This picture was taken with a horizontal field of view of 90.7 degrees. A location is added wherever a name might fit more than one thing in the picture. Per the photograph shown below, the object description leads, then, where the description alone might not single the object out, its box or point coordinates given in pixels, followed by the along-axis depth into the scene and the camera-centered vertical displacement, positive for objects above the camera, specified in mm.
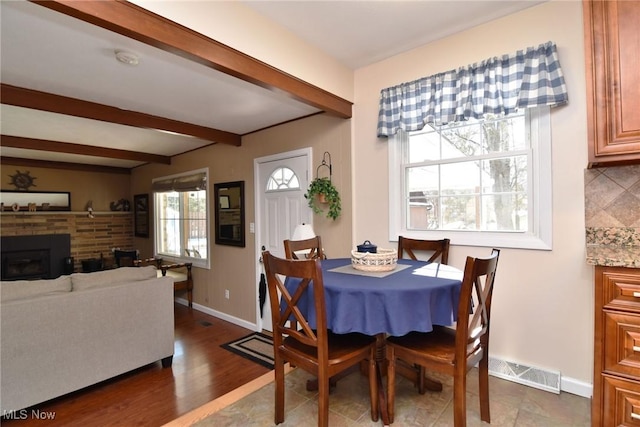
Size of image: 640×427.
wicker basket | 1942 -311
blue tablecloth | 1499 -459
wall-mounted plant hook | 3121 +483
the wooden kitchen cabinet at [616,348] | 1409 -651
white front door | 3375 +147
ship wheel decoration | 5297 +639
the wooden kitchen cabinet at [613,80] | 1471 +602
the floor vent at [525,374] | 2027 -1121
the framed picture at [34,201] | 5219 +293
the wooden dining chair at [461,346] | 1453 -706
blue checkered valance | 1928 +811
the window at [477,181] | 2070 +204
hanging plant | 2973 +173
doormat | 3084 -1425
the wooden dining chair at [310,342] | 1501 -707
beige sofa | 2031 -829
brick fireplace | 5285 -207
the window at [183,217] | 4648 -39
